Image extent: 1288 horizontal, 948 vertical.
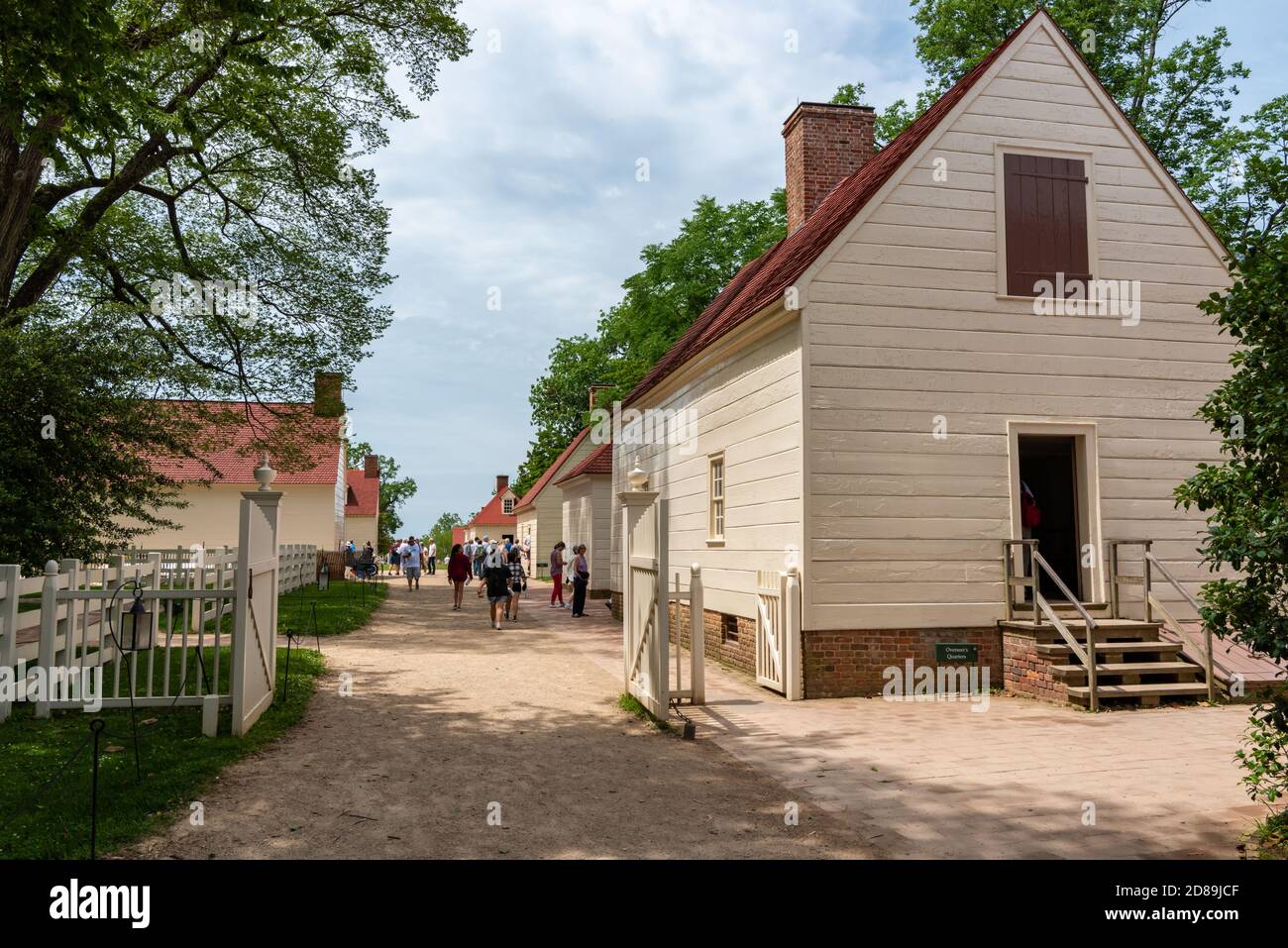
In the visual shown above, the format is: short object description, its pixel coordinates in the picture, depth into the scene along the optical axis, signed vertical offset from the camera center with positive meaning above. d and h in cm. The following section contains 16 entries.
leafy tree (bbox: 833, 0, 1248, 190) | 2289 +1316
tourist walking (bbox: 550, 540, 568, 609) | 2481 -121
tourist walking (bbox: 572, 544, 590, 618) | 2169 -134
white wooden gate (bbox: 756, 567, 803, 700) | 1028 -125
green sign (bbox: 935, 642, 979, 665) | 1069 -151
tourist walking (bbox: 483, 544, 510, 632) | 1800 -101
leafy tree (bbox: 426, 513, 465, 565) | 11281 -7
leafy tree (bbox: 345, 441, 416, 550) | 9611 +443
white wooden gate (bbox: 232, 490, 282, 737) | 751 -75
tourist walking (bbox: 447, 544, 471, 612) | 2317 -106
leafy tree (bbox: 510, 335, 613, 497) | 5362 +915
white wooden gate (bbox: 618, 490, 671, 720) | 877 -75
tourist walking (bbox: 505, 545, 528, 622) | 2011 -132
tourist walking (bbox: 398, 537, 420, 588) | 3259 -101
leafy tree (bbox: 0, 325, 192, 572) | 1072 +121
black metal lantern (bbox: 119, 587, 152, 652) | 732 -84
